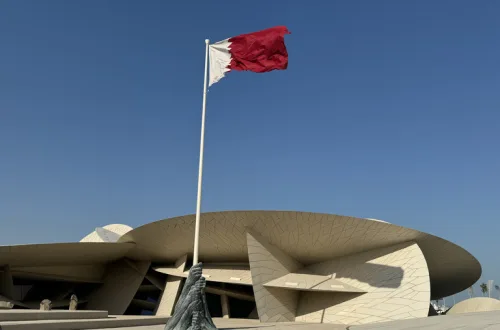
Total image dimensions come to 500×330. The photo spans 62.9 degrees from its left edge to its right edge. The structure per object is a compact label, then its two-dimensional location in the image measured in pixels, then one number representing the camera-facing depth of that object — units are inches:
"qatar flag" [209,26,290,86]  556.4
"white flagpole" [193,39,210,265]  506.6
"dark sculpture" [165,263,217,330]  474.6
